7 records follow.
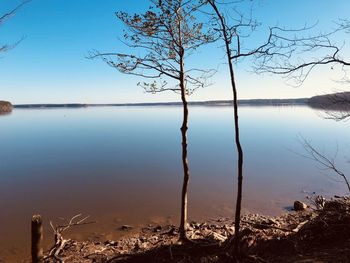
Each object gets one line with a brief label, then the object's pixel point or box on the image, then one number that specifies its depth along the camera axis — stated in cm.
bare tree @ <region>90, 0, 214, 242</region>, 898
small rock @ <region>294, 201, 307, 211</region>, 1644
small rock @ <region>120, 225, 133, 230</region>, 1431
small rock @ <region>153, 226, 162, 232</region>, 1396
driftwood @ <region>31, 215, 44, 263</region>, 739
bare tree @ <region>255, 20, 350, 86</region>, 821
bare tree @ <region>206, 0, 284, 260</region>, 694
